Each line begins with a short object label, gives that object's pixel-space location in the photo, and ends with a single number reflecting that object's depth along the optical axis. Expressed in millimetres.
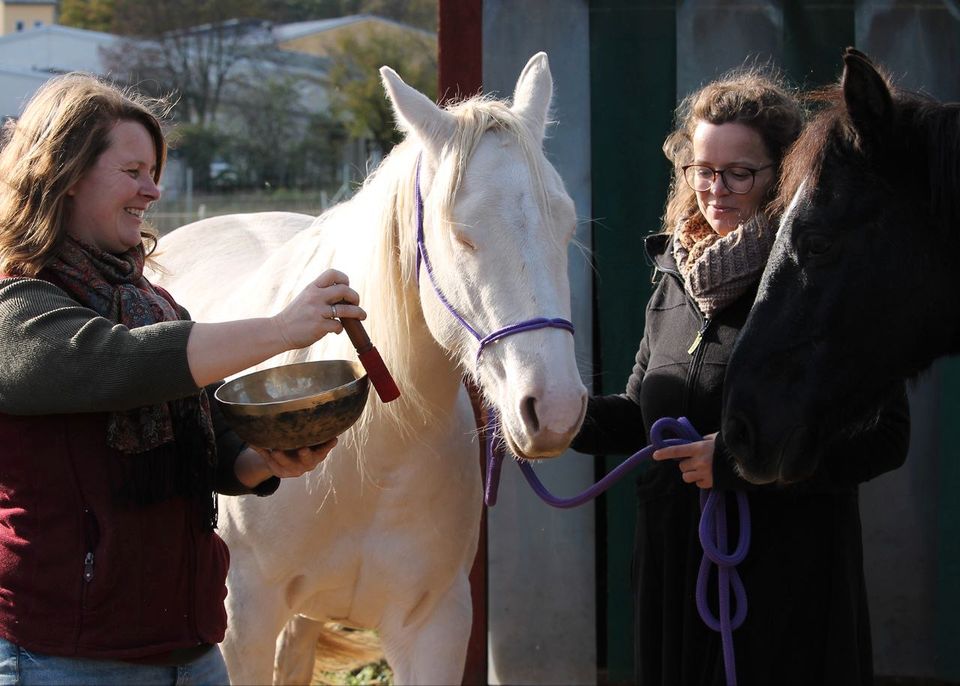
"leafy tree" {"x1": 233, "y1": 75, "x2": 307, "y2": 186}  30172
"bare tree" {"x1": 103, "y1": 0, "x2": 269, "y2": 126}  32156
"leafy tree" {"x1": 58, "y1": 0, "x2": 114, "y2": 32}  38594
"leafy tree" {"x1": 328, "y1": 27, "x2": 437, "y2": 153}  29094
